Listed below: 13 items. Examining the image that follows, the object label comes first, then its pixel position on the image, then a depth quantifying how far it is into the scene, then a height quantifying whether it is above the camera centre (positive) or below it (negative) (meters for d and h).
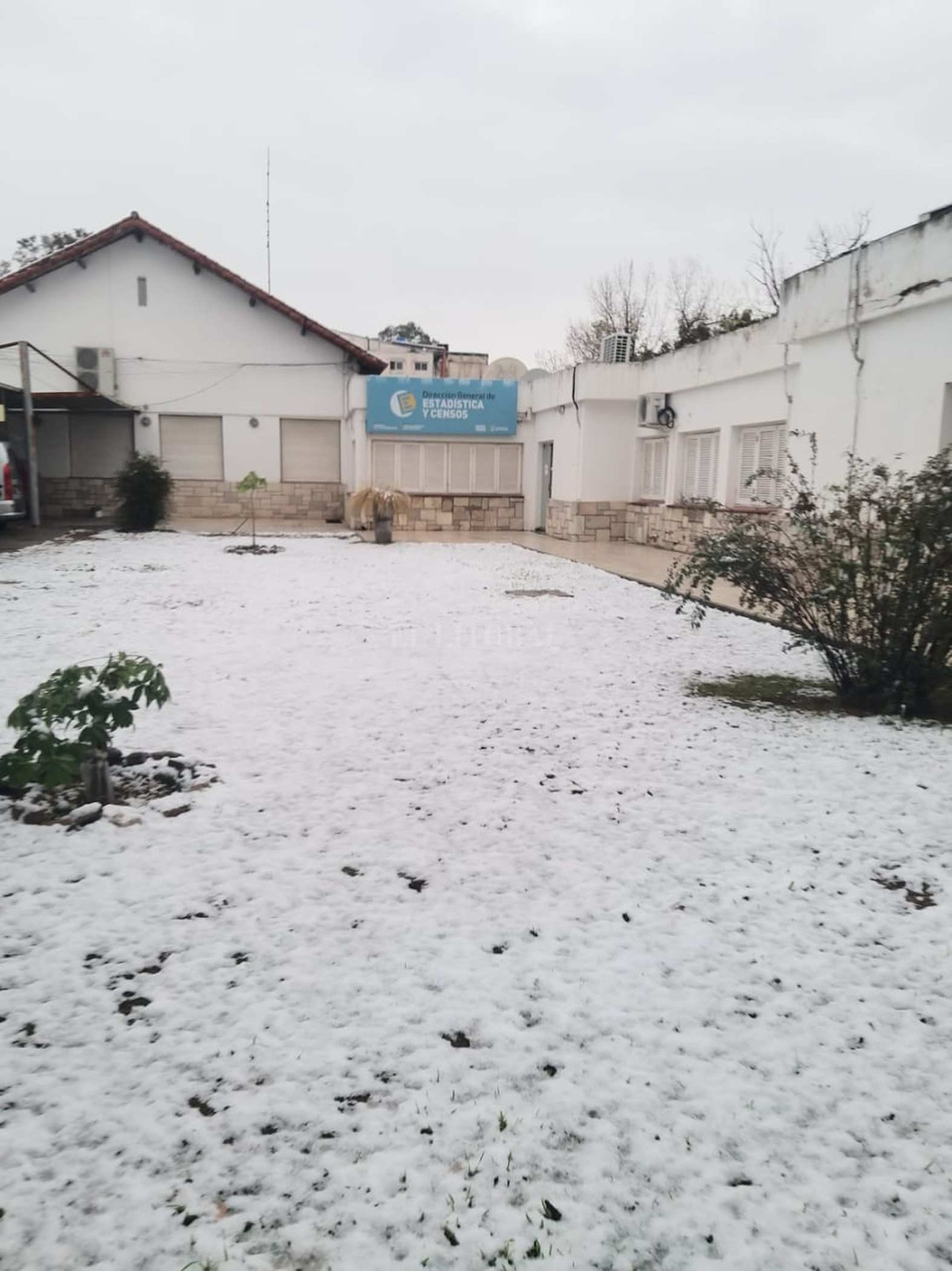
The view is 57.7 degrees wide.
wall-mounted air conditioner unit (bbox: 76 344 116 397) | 20.17 +2.99
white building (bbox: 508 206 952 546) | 8.02 +1.37
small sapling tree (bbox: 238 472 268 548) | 14.49 +0.25
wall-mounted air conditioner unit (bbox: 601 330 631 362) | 17.38 +3.11
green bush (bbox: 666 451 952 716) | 4.65 -0.41
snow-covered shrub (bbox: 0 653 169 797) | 3.16 -0.84
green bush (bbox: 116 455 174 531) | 16.50 +0.08
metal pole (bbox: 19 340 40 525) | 14.48 +1.14
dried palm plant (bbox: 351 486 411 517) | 15.73 +0.00
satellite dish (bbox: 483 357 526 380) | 23.94 +3.64
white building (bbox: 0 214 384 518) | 20.45 +2.87
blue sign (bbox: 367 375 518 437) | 18.95 +2.08
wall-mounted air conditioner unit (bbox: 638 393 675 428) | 15.08 +1.59
